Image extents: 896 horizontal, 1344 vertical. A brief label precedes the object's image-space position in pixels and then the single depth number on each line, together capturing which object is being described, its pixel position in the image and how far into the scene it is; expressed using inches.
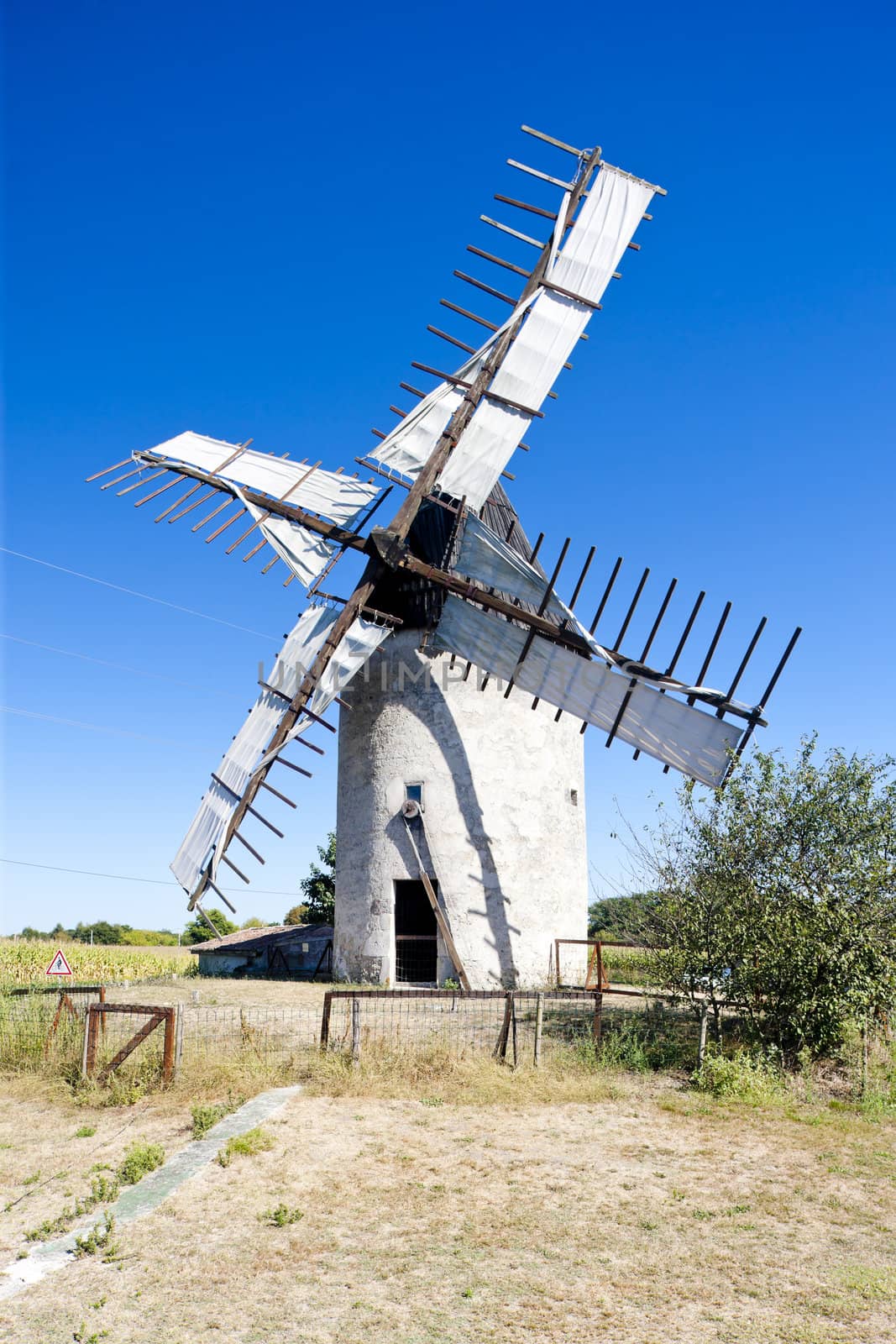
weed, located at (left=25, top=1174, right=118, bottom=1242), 263.0
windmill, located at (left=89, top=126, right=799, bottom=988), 608.1
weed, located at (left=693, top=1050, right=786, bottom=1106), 406.3
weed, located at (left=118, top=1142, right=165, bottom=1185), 303.3
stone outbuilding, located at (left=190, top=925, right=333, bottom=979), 868.6
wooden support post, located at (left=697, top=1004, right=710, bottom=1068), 433.2
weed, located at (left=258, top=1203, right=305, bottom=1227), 269.9
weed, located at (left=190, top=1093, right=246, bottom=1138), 343.3
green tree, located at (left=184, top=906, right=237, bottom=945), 1752.0
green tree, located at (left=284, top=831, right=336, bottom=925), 1165.1
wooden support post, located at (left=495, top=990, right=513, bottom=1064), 427.2
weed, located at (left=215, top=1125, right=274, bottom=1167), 318.7
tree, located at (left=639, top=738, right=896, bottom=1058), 435.2
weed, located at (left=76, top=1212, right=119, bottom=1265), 247.4
